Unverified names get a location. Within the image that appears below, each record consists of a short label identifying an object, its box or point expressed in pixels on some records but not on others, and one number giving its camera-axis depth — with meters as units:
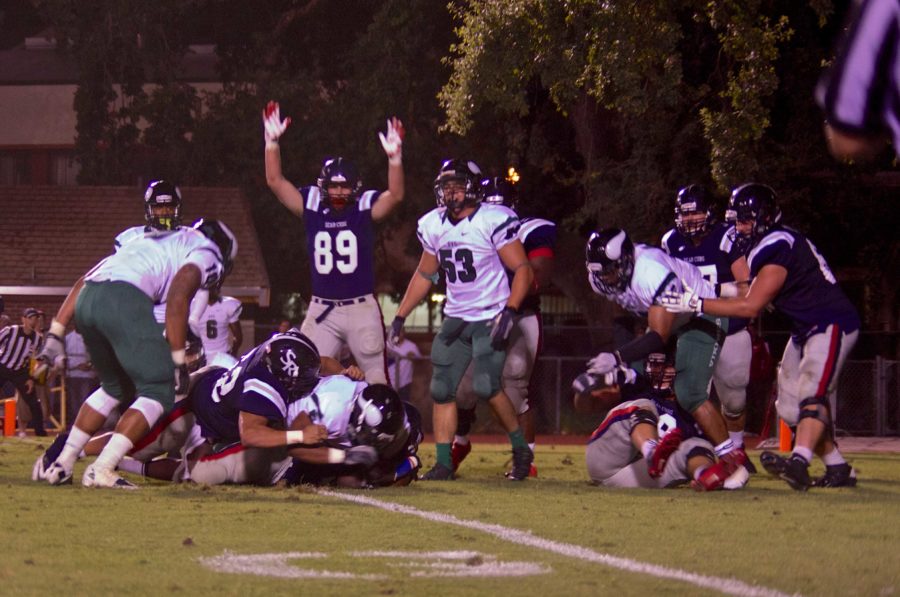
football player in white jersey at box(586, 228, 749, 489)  18.39
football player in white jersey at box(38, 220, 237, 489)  17.66
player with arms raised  21.11
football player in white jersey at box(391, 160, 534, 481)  20.84
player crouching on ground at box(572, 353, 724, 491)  18.27
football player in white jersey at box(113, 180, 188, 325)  19.09
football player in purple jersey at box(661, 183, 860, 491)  18.45
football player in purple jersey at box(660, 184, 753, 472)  21.33
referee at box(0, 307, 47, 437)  38.99
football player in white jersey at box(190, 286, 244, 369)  31.31
